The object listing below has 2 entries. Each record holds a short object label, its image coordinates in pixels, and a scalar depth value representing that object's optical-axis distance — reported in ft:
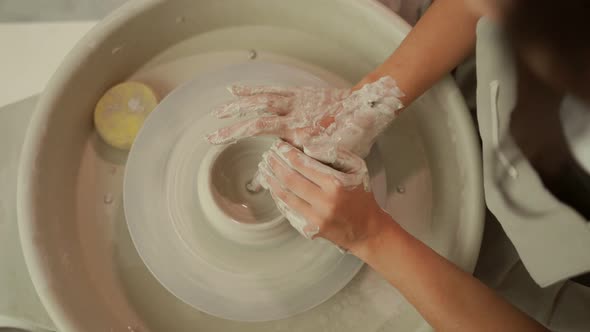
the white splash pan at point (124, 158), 2.77
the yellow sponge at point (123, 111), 3.14
